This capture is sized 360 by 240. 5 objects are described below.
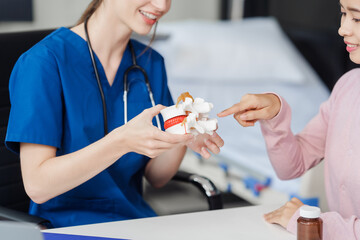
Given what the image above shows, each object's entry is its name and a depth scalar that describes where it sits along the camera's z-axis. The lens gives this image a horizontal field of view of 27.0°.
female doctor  1.80
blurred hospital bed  3.90
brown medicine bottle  1.54
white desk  1.70
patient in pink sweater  1.78
